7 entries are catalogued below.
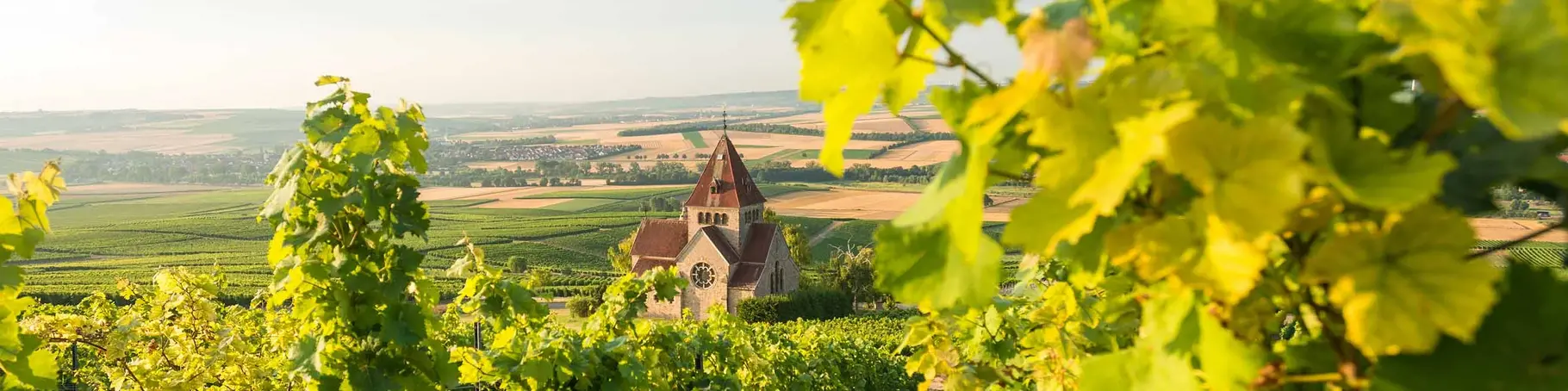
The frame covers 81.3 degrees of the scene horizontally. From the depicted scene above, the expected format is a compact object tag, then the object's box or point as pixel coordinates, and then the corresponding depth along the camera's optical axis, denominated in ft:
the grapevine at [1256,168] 1.76
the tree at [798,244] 178.50
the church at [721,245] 126.21
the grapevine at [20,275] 6.98
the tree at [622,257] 164.01
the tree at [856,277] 154.81
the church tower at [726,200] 130.82
